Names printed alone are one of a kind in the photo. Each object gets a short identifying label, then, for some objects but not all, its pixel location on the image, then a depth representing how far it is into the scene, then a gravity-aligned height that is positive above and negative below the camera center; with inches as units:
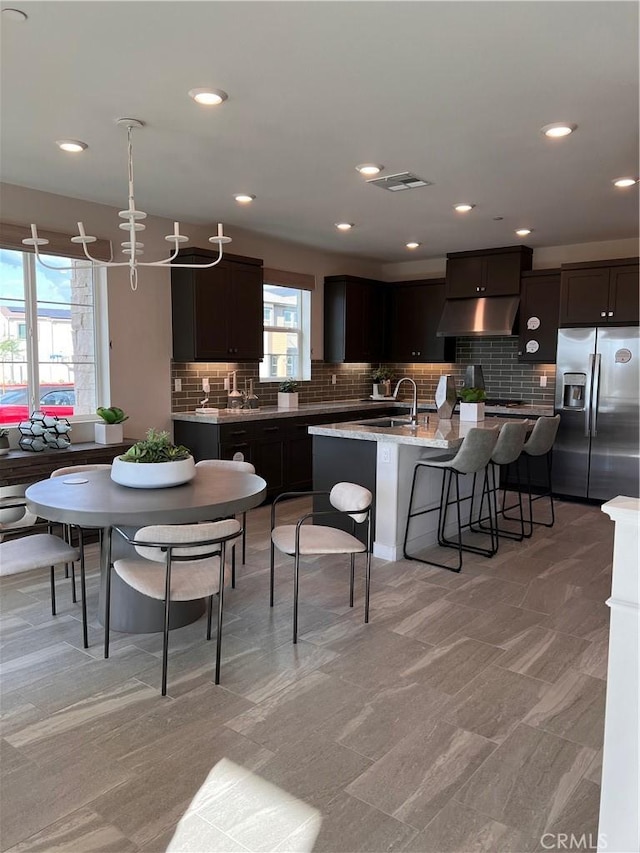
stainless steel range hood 274.7 +24.7
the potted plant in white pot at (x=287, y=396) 271.1 -11.7
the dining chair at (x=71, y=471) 146.5 -25.1
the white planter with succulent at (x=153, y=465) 127.5 -20.1
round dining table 110.0 -25.1
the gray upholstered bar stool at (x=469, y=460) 168.4 -24.6
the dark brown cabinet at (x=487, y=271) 274.4 +45.2
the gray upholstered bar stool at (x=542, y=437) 204.5 -21.7
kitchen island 174.6 -27.1
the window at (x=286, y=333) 280.5 +16.4
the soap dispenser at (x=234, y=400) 251.7 -12.7
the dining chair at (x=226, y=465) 159.2 -24.9
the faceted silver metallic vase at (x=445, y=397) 203.0 -8.6
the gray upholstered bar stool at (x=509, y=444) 183.9 -21.4
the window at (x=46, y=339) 190.2 +8.7
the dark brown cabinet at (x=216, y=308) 226.2 +22.4
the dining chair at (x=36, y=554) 119.3 -37.2
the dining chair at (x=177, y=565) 104.2 -36.3
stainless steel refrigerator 234.2 -15.3
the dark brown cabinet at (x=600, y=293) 234.2 +30.4
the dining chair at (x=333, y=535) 128.5 -36.1
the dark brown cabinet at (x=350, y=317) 298.4 +25.5
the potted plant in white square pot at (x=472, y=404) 206.2 -10.9
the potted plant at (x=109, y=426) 201.5 -19.1
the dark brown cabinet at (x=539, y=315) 266.1 +24.3
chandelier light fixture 119.0 +26.5
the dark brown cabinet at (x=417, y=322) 309.9 +24.4
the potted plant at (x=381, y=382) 327.9 -6.3
